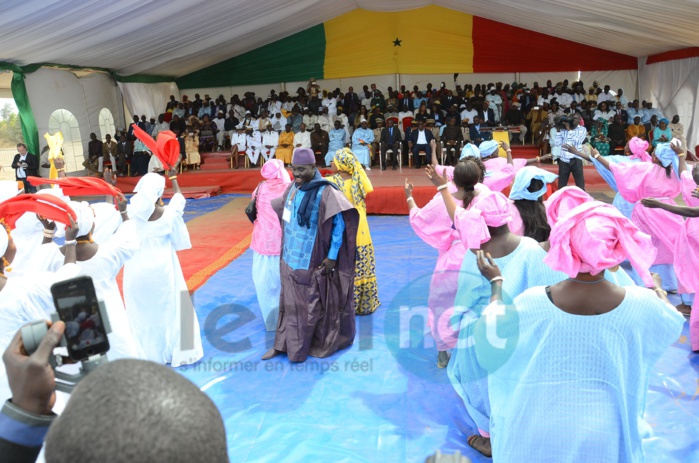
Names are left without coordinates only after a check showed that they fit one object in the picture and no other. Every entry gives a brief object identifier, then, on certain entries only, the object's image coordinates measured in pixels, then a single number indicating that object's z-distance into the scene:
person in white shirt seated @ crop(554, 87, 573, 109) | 15.66
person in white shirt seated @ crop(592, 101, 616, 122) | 14.41
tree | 23.48
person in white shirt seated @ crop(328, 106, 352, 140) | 14.74
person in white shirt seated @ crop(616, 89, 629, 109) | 15.16
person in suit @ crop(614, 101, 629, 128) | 14.17
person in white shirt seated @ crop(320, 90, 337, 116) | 16.27
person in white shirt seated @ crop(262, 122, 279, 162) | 14.93
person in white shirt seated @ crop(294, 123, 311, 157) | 14.67
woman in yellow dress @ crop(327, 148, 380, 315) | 5.43
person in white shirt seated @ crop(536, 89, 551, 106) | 15.61
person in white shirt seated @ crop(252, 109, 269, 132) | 15.38
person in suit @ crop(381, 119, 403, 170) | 13.80
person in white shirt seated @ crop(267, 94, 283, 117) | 16.41
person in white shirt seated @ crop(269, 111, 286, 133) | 15.57
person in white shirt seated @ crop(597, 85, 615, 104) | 15.52
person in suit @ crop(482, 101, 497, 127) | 14.92
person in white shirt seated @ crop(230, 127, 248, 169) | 15.22
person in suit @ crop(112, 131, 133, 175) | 14.60
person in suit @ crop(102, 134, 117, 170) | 14.58
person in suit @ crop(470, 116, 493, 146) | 14.11
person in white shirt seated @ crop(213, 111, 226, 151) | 16.41
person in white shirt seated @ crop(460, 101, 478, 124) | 15.09
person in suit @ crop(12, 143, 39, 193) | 11.52
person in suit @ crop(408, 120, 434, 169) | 13.70
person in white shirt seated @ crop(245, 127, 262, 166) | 14.97
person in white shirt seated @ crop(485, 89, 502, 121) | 15.62
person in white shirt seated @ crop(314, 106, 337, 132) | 15.36
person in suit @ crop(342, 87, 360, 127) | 16.09
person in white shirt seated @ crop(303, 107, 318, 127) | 15.44
